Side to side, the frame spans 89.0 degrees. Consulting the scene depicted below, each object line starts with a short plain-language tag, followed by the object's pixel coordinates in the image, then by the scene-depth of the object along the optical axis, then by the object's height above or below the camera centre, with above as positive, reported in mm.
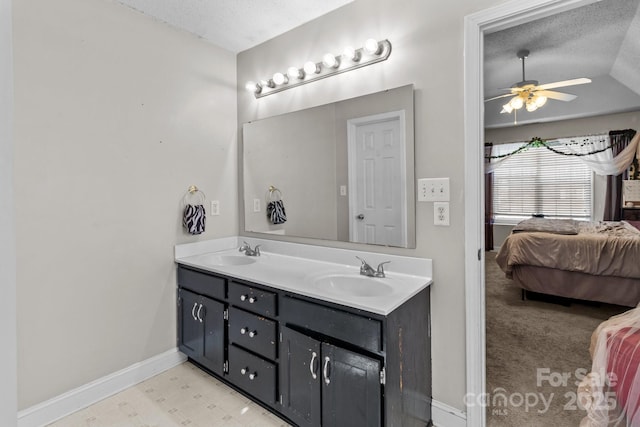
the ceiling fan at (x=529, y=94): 3404 +1209
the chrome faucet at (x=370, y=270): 1837 -362
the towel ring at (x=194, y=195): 2410 +111
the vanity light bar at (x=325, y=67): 1883 +923
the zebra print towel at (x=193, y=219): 2354 -68
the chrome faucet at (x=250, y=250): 2488 -323
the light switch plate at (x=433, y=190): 1711 +91
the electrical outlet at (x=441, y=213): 1716 -35
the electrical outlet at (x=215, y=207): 2576 +18
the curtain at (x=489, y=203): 5992 +51
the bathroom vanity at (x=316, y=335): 1392 -643
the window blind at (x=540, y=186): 5363 +335
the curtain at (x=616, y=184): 4734 +307
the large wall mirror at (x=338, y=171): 1864 +249
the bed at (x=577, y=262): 3053 -572
